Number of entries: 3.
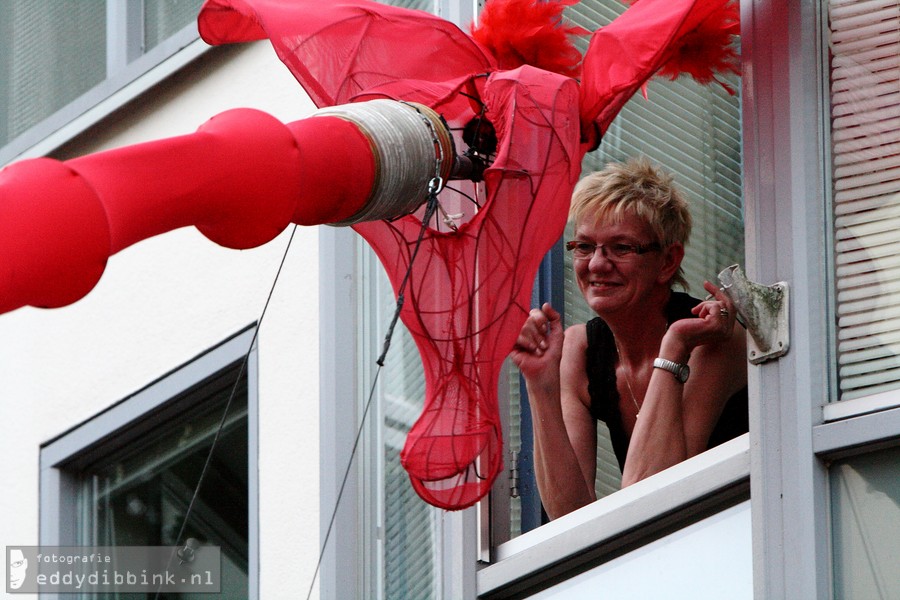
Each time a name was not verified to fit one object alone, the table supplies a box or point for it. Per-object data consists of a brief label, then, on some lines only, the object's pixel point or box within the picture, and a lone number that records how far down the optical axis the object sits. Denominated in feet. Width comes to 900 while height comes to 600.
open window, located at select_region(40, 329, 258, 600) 44.50
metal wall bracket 27.14
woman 30.12
